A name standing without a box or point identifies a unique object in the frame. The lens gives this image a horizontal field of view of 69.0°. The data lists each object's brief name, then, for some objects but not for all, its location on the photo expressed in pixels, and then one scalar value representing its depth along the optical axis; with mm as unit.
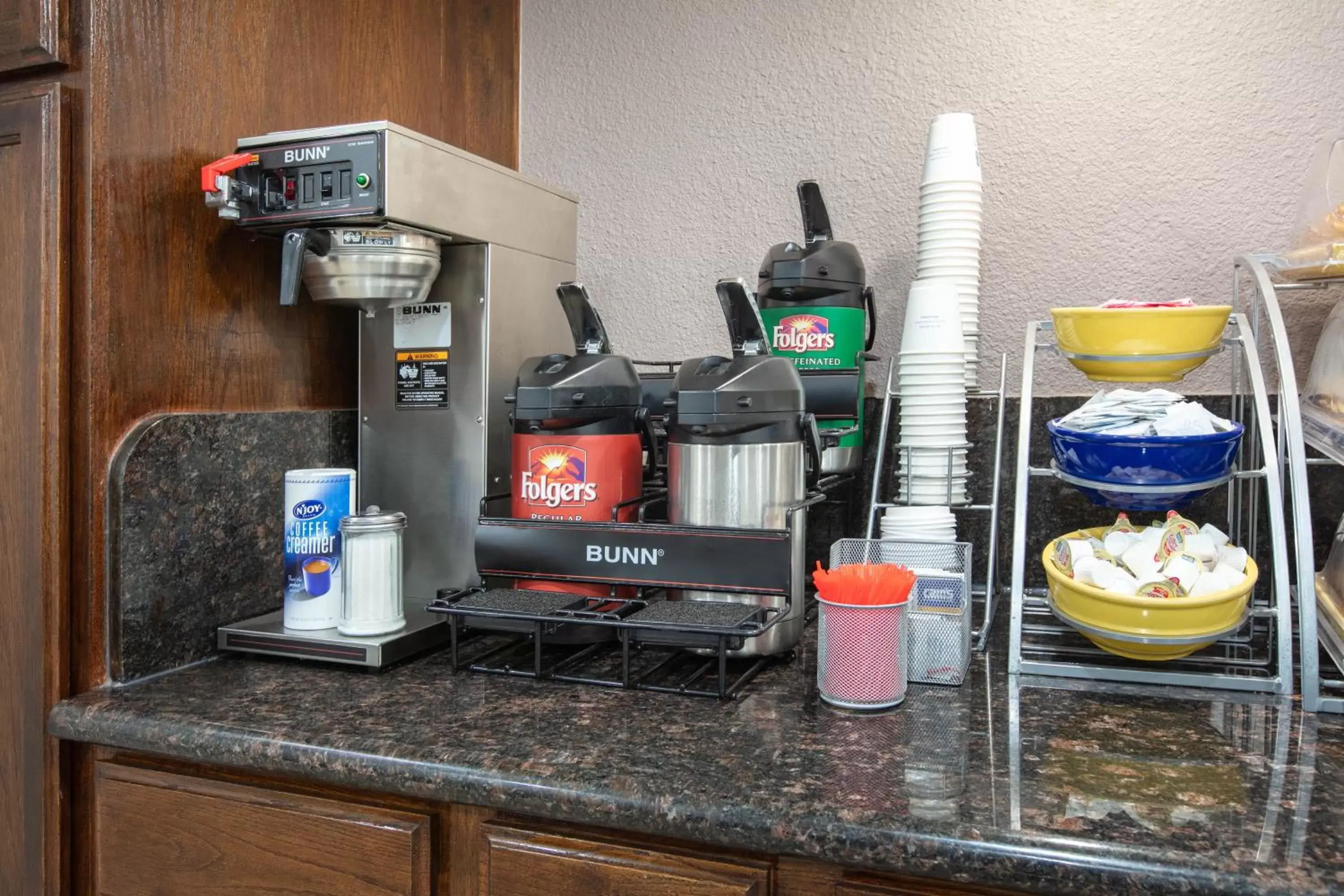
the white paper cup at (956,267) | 1454
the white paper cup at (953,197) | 1442
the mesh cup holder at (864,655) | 1042
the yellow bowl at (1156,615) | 1085
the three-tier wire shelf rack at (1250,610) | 1118
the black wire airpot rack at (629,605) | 1119
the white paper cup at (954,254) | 1452
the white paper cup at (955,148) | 1438
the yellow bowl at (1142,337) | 1198
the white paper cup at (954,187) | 1441
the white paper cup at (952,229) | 1447
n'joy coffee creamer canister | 1257
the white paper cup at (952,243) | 1449
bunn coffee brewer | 1223
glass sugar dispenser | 1218
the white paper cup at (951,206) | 1443
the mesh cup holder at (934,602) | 1136
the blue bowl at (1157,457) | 1132
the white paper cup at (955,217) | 1445
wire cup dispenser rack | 1367
